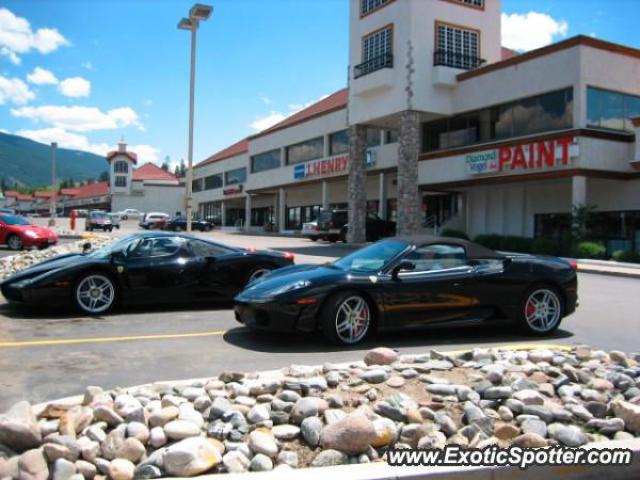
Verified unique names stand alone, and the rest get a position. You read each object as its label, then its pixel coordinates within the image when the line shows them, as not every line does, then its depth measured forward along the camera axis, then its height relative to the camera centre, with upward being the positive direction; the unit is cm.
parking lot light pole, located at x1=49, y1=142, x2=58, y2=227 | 4448 +311
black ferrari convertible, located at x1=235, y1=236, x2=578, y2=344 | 686 -65
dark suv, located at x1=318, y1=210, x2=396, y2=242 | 3291 +47
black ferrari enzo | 866 -63
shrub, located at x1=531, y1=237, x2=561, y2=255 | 2323 -36
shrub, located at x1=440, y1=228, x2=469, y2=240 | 2839 +16
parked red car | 2248 -19
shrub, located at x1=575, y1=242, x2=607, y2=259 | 2227 -43
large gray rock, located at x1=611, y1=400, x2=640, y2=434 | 407 -118
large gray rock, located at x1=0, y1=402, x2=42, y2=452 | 349 -116
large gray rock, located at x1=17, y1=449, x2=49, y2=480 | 318 -124
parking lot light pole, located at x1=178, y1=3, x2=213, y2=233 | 2042 +656
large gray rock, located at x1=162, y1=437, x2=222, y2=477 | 326 -122
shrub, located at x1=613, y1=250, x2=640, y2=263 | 2116 -61
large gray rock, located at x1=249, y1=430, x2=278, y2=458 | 355 -123
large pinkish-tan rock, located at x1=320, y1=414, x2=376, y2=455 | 362 -120
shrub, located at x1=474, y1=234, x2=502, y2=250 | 2638 -14
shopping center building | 2392 +510
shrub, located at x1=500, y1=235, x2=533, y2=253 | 2465 -27
